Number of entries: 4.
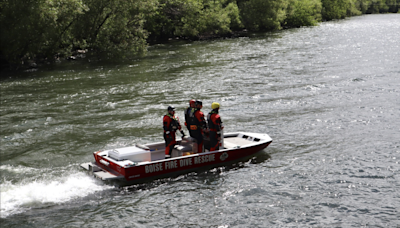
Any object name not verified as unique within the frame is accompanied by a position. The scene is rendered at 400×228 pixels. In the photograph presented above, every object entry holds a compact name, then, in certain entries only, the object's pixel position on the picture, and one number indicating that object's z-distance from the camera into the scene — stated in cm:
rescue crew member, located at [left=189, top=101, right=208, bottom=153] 1301
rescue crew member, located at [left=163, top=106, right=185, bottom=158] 1303
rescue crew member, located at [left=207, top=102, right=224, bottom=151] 1303
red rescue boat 1218
